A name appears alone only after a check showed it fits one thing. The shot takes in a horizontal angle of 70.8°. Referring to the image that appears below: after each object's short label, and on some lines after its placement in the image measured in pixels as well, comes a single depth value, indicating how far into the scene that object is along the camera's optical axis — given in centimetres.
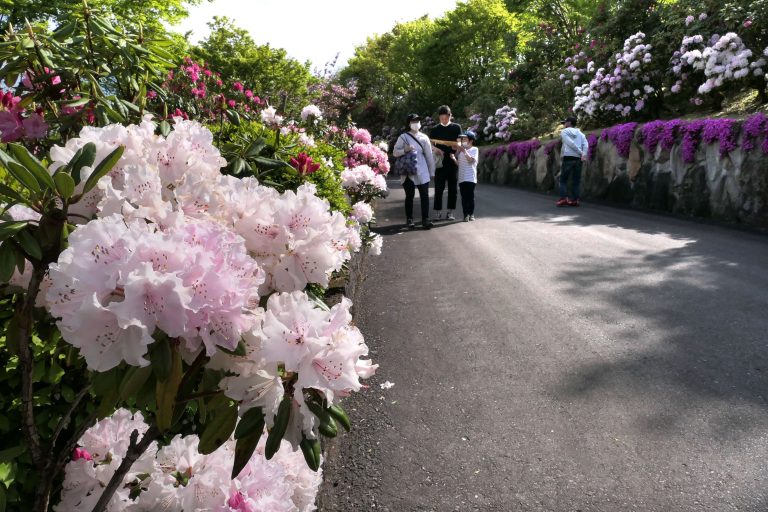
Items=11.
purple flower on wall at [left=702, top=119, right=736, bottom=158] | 888
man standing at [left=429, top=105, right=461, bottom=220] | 1026
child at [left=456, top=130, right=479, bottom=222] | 981
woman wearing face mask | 927
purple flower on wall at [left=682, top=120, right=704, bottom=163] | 978
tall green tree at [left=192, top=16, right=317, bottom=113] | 1650
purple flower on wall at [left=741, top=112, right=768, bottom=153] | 825
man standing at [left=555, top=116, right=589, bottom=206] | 1184
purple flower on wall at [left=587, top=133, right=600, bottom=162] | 1317
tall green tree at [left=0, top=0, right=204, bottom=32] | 1470
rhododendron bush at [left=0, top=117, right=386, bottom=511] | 88
